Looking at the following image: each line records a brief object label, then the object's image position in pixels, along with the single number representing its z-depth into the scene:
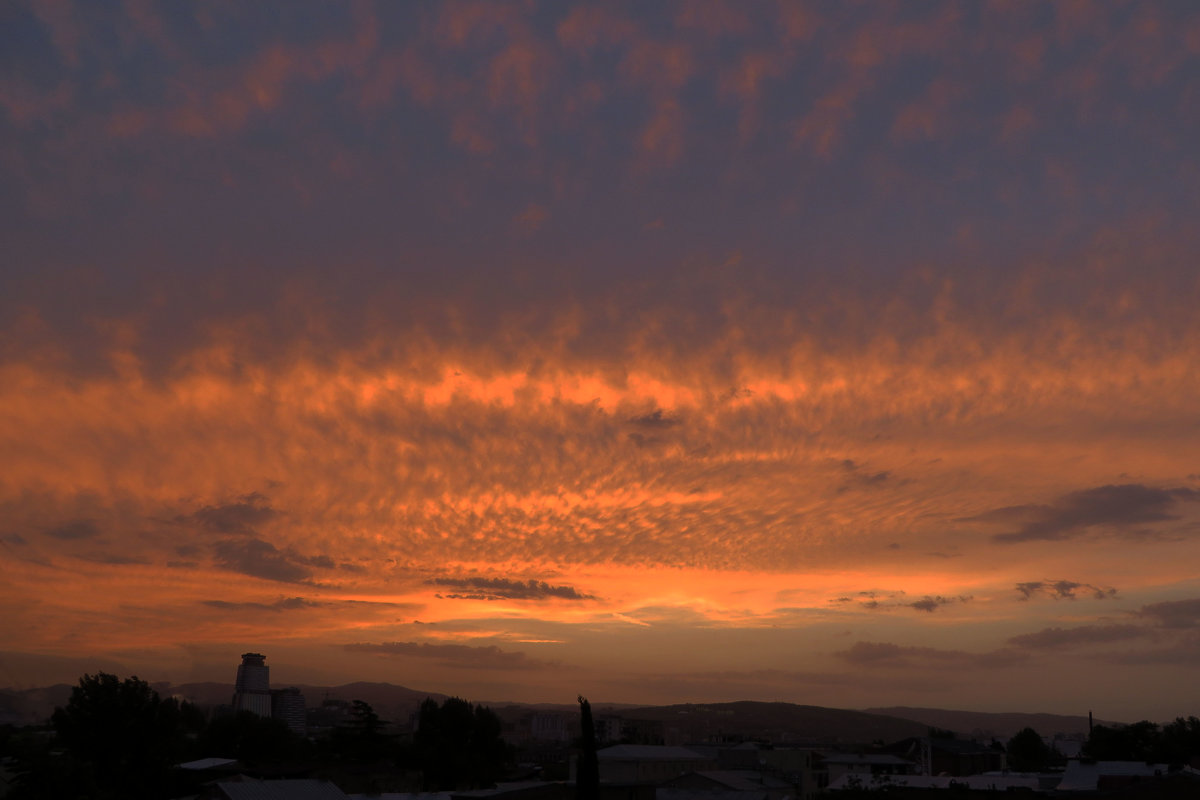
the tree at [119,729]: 89.75
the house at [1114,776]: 59.25
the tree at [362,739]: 122.31
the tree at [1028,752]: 150.38
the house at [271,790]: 62.31
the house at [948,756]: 126.06
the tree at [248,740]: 118.44
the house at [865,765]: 106.31
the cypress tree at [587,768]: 57.09
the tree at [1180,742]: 103.00
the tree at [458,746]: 116.68
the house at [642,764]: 95.38
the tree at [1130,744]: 118.19
